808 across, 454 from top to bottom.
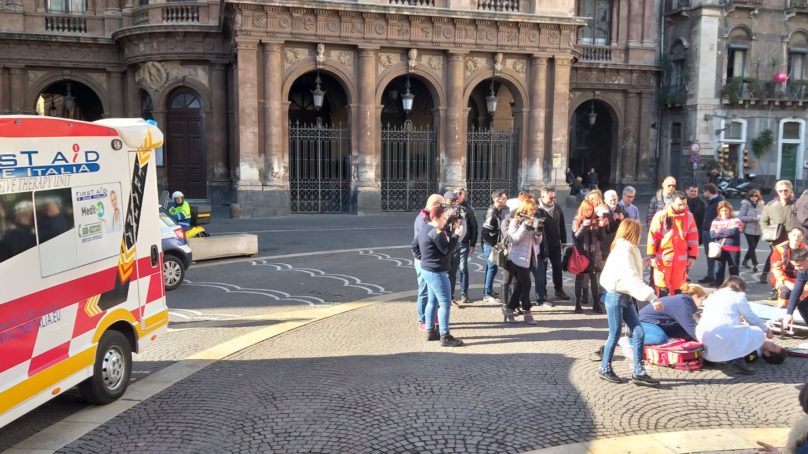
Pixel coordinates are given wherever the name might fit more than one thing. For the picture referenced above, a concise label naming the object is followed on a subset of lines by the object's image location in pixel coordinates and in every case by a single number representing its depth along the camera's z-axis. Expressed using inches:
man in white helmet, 522.6
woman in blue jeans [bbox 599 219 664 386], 251.0
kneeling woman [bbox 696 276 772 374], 274.7
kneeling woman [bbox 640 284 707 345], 285.3
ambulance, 195.9
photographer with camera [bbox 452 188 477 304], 404.5
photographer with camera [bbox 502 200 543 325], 344.5
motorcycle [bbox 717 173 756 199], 1179.7
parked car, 439.5
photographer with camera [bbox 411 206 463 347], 307.0
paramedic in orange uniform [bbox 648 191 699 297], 347.3
